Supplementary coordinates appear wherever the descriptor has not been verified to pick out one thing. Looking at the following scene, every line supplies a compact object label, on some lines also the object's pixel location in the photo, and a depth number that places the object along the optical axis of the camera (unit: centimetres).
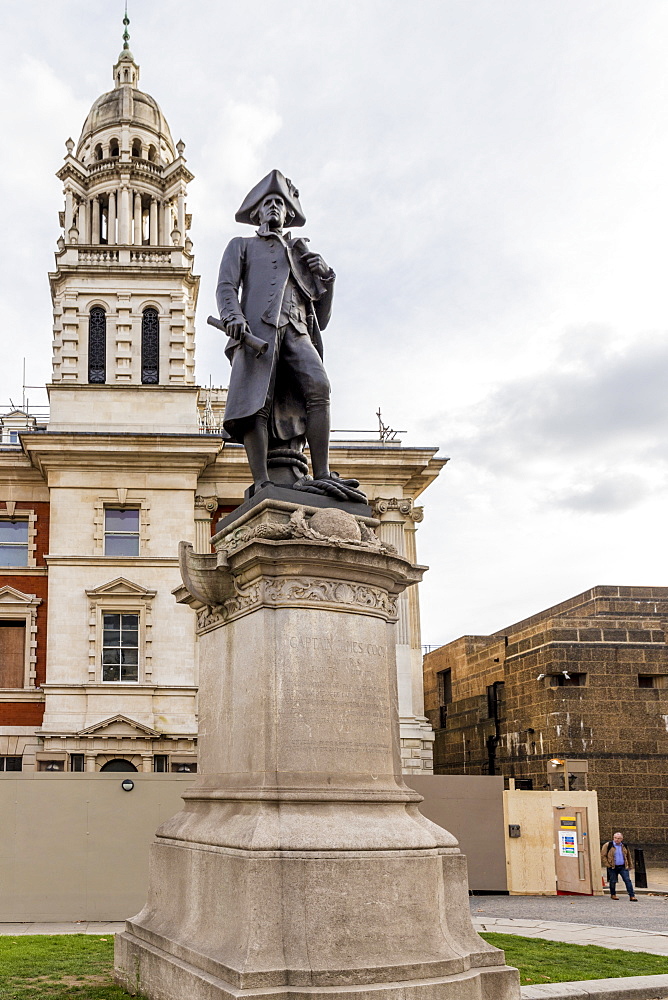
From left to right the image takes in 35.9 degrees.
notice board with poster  2467
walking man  2234
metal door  2464
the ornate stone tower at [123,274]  3875
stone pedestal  735
